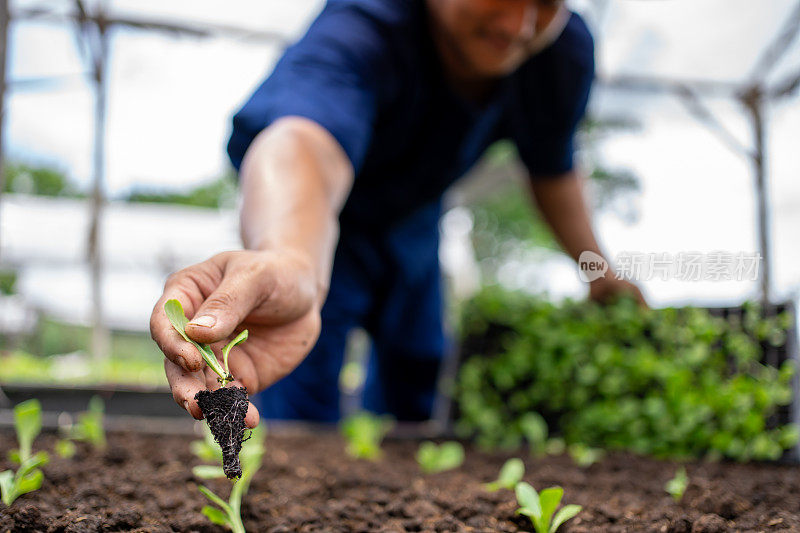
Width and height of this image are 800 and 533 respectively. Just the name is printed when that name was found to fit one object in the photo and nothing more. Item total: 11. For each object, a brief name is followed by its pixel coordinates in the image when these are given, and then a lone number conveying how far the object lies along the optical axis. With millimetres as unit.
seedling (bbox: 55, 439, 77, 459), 1168
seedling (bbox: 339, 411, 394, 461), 1349
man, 639
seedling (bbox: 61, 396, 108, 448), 1278
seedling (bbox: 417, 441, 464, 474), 1179
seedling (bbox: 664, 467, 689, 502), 834
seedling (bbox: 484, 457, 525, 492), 911
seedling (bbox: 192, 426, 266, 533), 662
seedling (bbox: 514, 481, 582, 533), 677
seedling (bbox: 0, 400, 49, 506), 719
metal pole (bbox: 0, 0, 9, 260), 1171
